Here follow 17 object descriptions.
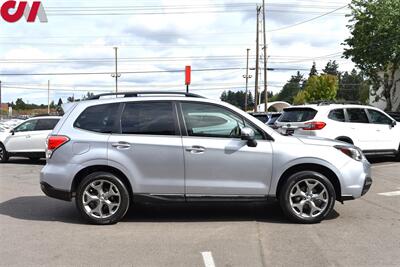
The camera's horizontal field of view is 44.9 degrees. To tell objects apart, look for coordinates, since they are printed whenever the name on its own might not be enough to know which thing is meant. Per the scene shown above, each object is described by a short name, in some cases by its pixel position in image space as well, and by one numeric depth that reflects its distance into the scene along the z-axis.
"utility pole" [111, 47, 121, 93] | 63.47
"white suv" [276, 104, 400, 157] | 12.77
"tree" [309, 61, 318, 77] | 134.38
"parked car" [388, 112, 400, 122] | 17.00
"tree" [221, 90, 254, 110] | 114.03
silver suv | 6.69
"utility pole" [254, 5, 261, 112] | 40.80
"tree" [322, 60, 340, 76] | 139.25
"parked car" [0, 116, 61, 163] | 15.48
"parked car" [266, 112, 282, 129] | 17.74
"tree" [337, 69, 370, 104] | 120.81
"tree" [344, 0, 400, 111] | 27.34
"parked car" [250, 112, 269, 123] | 19.36
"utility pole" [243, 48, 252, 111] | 63.94
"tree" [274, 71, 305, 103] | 139.88
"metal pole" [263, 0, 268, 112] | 39.38
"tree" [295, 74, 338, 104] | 81.00
